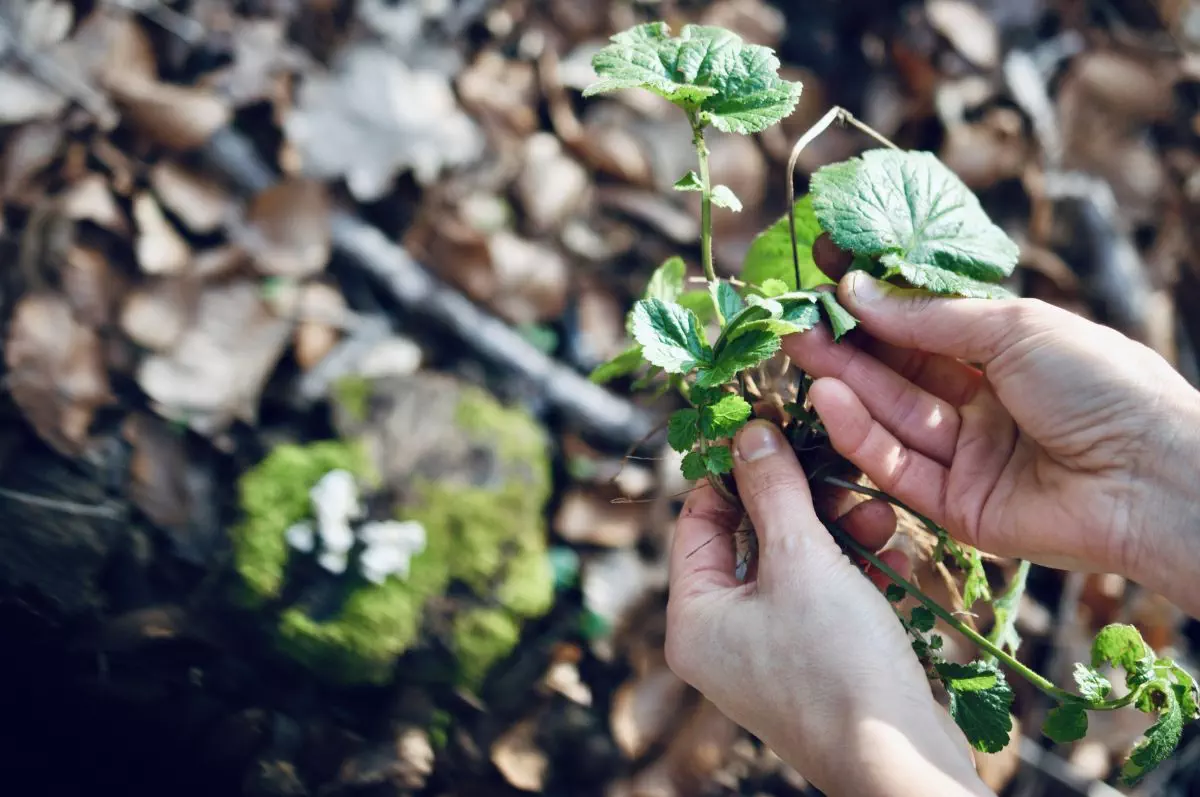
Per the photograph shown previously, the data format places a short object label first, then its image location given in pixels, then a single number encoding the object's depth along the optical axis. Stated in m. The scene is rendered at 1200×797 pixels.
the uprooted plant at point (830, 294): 0.59
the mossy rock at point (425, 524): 0.73
